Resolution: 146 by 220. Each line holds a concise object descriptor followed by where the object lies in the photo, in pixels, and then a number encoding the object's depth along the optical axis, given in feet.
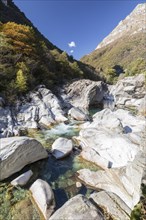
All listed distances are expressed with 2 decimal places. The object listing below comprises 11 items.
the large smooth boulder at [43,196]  15.18
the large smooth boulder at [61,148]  25.18
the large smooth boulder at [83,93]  61.39
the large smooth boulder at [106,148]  22.33
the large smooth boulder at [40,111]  39.33
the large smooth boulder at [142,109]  48.08
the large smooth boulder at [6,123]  31.68
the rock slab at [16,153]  19.56
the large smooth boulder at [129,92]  73.69
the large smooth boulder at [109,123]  29.46
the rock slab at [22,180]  18.77
